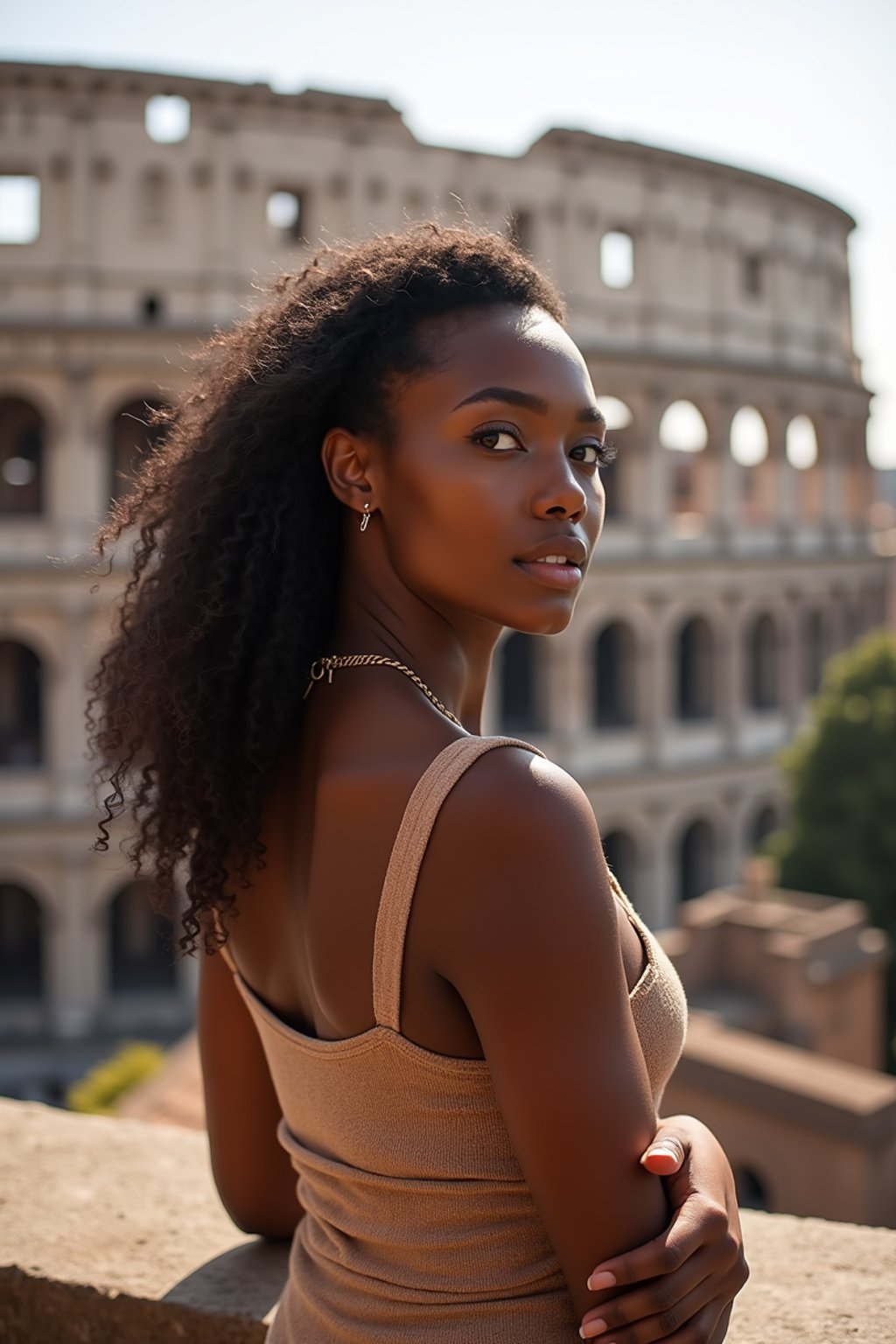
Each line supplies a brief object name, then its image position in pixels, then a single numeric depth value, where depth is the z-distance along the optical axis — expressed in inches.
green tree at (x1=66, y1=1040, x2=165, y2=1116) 588.4
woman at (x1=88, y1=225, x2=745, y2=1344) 59.6
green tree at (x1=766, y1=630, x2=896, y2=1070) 847.1
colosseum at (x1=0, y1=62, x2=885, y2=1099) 864.9
